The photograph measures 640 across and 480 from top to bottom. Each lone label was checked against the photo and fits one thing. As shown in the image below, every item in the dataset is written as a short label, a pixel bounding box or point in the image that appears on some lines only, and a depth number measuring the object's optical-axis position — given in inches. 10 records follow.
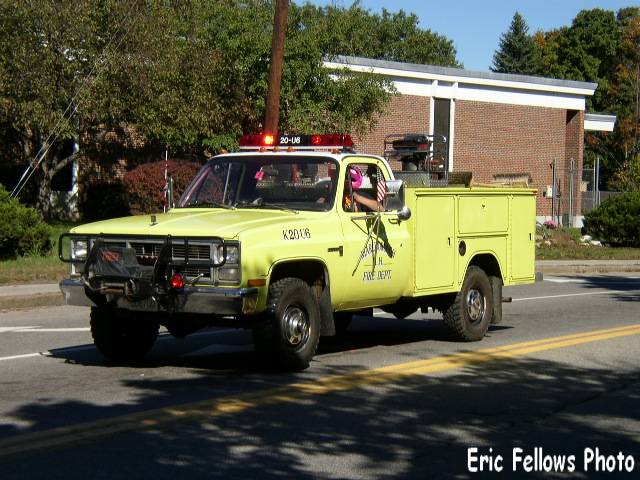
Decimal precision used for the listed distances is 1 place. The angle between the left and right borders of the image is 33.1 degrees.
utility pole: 890.1
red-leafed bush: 1106.7
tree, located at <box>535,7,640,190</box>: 2920.8
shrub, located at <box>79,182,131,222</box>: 1328.7
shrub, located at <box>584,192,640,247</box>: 1375.5
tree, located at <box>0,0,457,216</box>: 955.3
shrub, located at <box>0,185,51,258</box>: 834.8
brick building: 1684.2
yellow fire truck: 370.6
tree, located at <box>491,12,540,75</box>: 3245.6
